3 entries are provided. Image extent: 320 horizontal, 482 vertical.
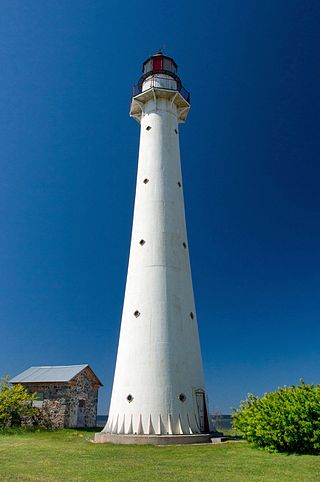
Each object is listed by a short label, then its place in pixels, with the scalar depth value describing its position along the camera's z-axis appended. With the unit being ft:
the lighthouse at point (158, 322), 47.62
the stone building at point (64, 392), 75.35
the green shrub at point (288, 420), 32.14
